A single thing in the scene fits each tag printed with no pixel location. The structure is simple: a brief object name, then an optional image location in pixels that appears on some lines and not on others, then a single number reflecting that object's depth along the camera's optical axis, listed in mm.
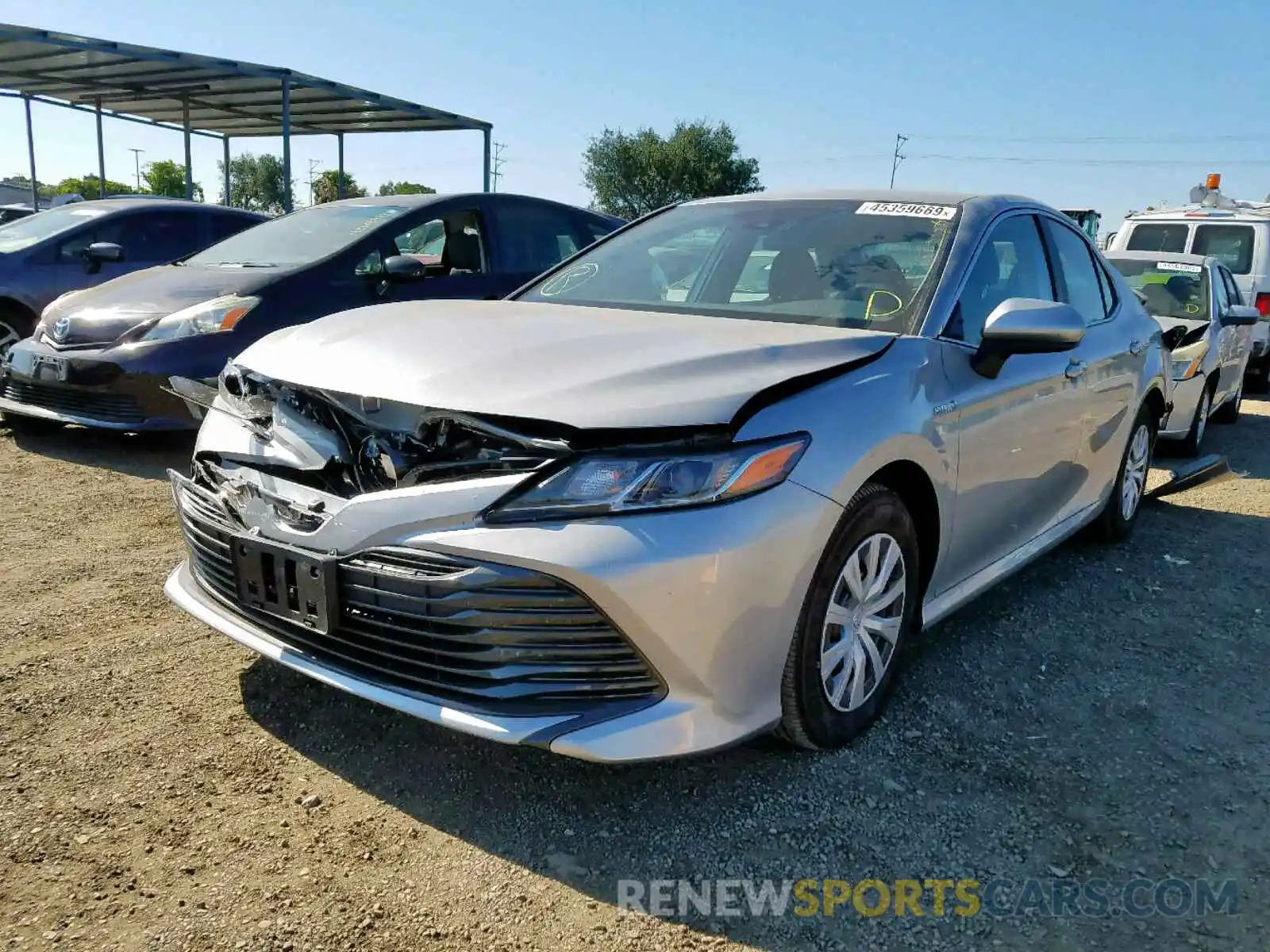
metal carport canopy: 13117
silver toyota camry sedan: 2059
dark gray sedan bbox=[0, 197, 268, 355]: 6902
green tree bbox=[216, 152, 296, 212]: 76981
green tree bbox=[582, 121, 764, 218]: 57000
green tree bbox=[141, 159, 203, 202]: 91312
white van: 10500
